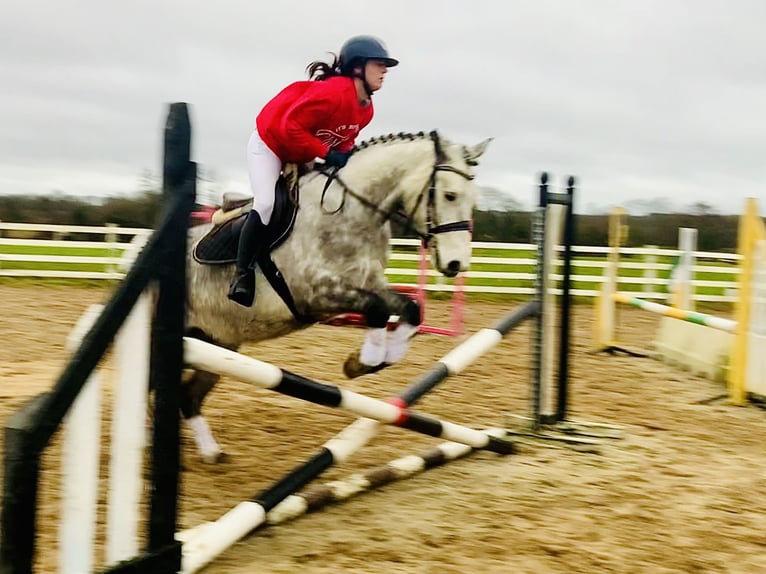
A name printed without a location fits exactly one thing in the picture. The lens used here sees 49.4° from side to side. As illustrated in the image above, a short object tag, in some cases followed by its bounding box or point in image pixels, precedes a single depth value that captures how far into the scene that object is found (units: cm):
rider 358
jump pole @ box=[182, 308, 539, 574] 242
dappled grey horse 367
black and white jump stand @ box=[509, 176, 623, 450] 439
